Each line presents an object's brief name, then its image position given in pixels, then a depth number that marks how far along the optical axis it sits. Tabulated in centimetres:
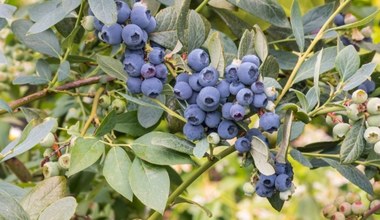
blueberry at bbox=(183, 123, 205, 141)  63
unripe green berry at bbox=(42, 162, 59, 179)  69
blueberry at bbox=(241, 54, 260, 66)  62
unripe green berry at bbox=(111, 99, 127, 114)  76
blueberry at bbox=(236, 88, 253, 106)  60
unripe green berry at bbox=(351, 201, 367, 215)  80
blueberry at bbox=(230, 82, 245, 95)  61
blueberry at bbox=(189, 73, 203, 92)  62
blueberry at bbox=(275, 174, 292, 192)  65
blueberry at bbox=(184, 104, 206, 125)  62
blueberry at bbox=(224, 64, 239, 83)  62
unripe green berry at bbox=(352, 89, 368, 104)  62
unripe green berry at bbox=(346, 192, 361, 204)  81
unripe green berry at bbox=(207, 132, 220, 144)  63
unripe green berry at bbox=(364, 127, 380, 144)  62
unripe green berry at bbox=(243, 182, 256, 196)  67
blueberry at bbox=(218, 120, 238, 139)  62
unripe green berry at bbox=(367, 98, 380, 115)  62
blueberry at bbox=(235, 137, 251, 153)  63
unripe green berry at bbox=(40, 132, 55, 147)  70
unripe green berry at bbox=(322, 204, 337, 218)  80
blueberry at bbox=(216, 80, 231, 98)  62
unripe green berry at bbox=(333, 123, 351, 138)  65
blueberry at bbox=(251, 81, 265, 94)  61
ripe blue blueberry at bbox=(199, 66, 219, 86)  62
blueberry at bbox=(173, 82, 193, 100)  63
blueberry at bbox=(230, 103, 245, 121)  60
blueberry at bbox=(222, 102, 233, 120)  62
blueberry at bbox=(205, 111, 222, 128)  63
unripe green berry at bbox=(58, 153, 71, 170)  69
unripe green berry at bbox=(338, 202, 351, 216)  80
